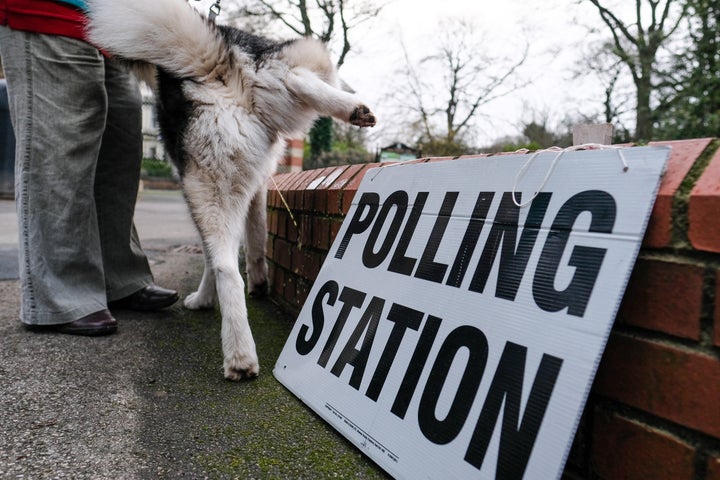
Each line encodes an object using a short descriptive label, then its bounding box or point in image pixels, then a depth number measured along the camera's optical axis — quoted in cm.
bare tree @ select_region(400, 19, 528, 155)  1923
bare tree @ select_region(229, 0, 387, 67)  1416
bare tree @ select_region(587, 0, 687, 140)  973
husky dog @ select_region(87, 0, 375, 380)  159
